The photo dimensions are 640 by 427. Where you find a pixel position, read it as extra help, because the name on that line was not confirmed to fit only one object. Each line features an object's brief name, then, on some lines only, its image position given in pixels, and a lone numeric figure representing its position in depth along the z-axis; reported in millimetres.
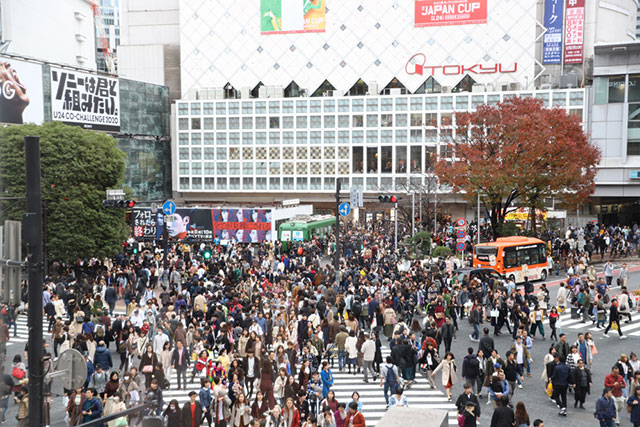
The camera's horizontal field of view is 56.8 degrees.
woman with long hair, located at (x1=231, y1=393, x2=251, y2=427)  11570
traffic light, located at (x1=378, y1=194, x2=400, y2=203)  23791
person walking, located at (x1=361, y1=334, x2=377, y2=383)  15742
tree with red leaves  35000
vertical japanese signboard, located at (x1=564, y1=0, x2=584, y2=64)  62156
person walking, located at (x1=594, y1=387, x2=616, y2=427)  11680
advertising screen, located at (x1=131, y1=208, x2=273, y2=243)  38031
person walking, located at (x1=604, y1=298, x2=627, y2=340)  19266
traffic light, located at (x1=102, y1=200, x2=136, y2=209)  24344
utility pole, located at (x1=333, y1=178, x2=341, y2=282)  24212
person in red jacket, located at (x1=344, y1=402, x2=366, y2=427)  10695
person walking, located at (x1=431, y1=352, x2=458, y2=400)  14242
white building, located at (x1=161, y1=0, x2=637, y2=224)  62750
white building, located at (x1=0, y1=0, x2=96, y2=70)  50812
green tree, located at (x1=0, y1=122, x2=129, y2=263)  29469
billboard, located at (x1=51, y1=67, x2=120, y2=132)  49281
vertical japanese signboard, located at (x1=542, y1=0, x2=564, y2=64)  63031
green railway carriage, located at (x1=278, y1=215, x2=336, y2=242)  38438
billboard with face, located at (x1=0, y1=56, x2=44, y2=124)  43969
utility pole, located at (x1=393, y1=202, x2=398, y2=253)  37166
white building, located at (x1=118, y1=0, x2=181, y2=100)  74188
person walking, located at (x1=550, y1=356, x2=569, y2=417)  13219
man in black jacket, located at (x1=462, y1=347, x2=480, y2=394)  13953
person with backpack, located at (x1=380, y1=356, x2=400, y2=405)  13742
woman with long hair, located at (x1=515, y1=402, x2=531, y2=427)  10805
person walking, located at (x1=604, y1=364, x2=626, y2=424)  12430
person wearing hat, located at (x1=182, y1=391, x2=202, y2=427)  11312
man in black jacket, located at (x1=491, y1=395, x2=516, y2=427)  10773
